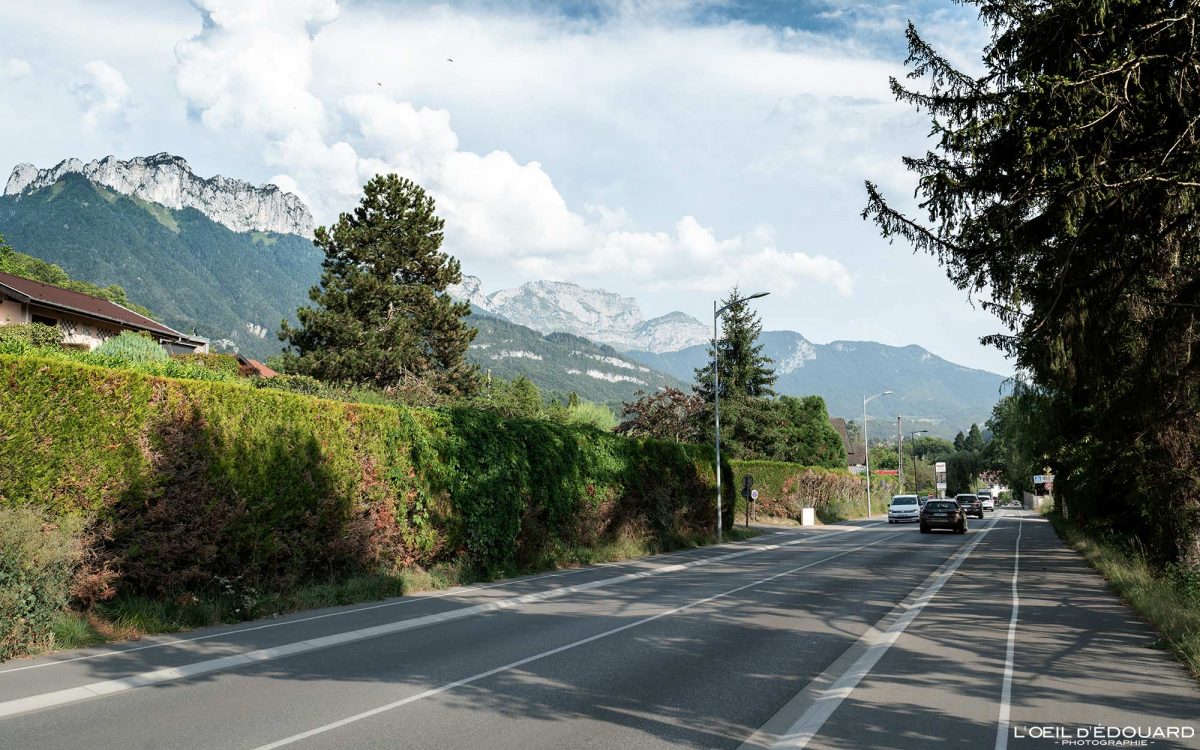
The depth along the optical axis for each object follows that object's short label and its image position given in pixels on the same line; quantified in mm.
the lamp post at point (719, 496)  31898
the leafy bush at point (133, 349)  25183
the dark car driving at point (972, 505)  63328
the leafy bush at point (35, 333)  25625
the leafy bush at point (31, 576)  9406
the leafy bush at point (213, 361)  28870
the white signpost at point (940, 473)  98812
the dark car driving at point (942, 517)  39844
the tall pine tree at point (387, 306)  42656
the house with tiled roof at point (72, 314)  34750
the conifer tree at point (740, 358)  59594
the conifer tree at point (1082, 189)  9438
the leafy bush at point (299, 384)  32094
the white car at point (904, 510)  51562
